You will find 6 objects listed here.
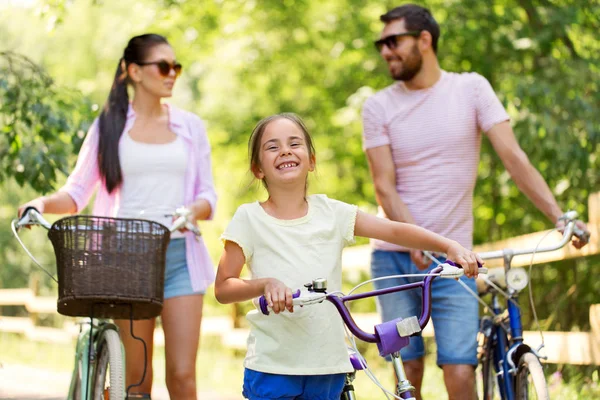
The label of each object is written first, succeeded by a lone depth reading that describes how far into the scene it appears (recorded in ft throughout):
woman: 16.63
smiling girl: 12.38
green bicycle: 14.64
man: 16.61
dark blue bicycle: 14.88
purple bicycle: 10.66
